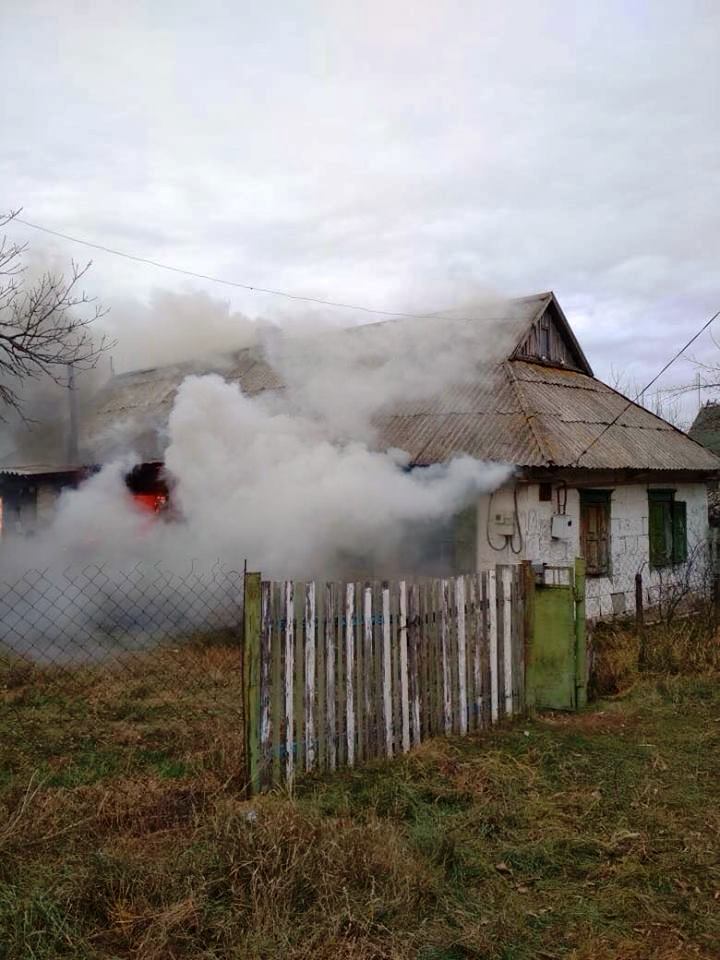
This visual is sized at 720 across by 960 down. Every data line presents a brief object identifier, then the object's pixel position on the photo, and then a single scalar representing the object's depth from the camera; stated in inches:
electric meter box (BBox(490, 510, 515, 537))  434.3
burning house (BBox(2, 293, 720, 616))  442.6
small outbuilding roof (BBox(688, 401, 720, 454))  1123.1
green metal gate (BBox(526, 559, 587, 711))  276.8
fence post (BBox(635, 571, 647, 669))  335.9
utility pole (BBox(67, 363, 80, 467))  695.7
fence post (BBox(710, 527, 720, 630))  408.2
